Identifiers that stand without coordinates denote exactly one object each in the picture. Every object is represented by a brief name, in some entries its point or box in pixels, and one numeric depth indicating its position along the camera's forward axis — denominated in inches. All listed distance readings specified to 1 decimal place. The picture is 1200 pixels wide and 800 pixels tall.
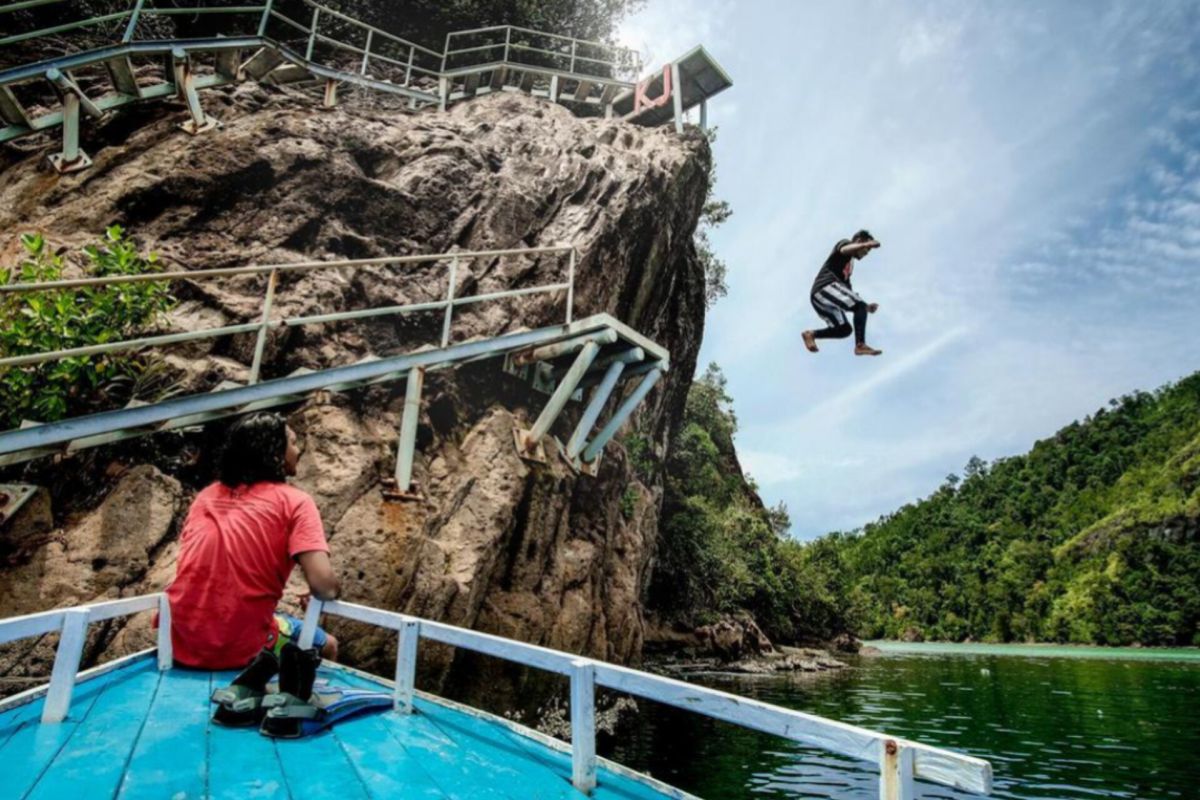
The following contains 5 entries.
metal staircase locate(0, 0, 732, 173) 423.5
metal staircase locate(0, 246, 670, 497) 222.4
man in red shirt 144.3
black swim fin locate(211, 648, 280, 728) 129.6
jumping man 293.9
